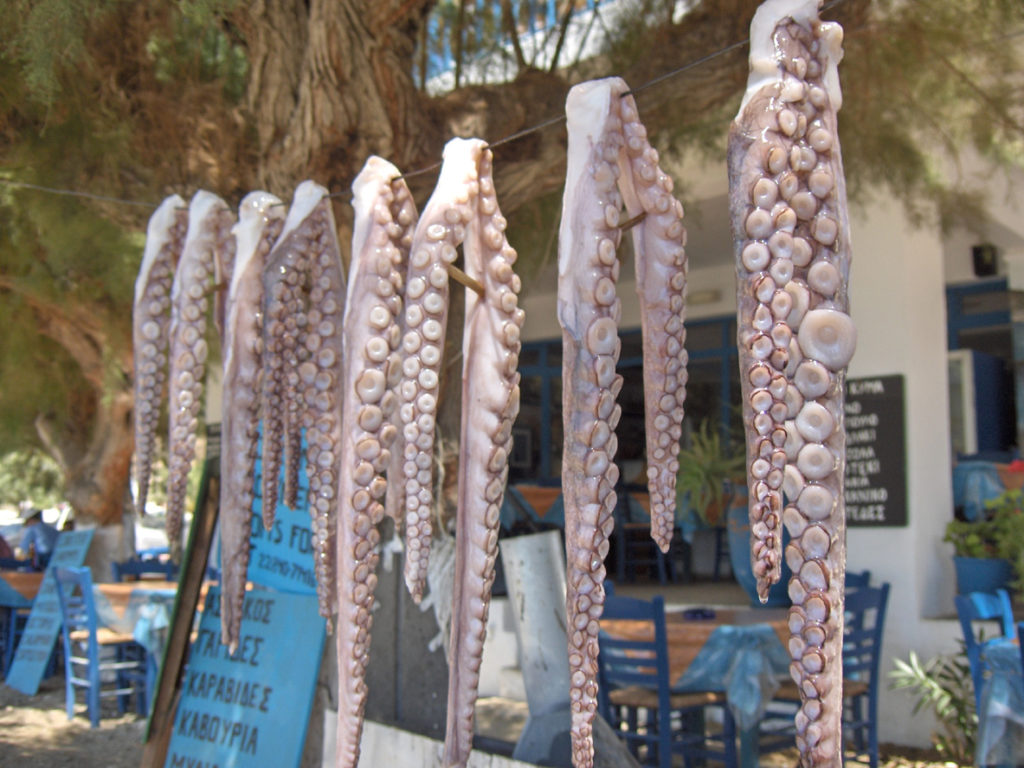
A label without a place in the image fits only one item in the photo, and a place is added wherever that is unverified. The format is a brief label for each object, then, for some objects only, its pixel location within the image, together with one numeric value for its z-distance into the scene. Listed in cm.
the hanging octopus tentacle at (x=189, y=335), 247
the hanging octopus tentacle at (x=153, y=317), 262
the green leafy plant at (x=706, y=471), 673
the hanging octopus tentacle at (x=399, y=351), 200
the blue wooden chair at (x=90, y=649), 619
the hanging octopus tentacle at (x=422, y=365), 182
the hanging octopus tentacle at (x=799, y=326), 130
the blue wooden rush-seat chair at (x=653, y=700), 379
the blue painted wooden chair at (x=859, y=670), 410
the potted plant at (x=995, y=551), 524
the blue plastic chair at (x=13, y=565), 944
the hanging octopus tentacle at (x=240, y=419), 235
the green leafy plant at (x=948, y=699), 461
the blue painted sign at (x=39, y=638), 704
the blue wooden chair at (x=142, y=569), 746
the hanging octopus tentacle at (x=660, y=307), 181
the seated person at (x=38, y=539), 1036
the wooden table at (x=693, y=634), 382
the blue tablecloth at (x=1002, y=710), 354
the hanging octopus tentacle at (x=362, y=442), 190
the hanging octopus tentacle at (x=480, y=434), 184
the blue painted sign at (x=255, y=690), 316
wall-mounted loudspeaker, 806
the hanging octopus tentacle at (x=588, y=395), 161
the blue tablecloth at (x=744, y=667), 373
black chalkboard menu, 563
